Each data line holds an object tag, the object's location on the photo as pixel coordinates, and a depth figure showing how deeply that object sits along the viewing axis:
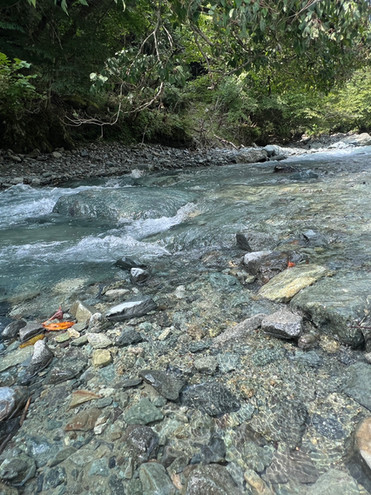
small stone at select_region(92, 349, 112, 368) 1.88
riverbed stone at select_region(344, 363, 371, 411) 1.48
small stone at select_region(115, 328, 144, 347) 2.06
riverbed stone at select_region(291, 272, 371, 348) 1.88
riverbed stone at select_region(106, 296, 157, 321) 2.36
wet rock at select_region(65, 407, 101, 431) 1.45
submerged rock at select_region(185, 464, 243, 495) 1.14
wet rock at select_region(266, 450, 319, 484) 1.17
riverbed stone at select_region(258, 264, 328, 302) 2.42
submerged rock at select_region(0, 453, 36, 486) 1.23
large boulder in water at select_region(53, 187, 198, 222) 5.52
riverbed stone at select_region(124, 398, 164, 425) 1.47
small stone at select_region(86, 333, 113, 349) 2.05
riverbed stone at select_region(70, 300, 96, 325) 2.37
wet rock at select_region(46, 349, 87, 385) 1.78
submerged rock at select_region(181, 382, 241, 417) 1.52
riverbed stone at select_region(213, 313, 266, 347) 2.02
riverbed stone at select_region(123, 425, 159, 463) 1.30
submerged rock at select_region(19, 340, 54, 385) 1.81
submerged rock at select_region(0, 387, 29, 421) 1.53
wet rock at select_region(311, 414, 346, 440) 1.33
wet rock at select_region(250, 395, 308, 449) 1.34
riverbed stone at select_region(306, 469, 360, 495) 1.10
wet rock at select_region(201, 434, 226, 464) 1.27
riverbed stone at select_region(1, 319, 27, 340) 2.23
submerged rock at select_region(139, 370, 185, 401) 1.62
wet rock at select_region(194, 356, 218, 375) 1.78
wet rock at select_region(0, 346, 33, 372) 1.93
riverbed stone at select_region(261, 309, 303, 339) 1.94
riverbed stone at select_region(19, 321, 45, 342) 2.18
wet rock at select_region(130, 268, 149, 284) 2.99
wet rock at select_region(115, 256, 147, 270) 3.29
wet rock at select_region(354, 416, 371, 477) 1.13
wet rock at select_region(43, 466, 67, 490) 1.21
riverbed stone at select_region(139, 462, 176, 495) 1.16
